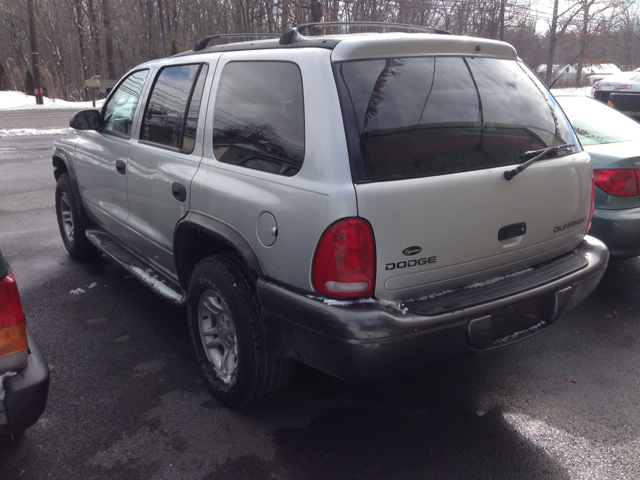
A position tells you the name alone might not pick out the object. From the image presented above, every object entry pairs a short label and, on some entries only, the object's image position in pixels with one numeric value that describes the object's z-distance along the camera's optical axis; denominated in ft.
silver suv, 7.72
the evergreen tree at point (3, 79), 97.87
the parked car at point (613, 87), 45.57
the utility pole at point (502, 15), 94.60
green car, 13.87
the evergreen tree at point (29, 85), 97.40
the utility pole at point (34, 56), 82.38
